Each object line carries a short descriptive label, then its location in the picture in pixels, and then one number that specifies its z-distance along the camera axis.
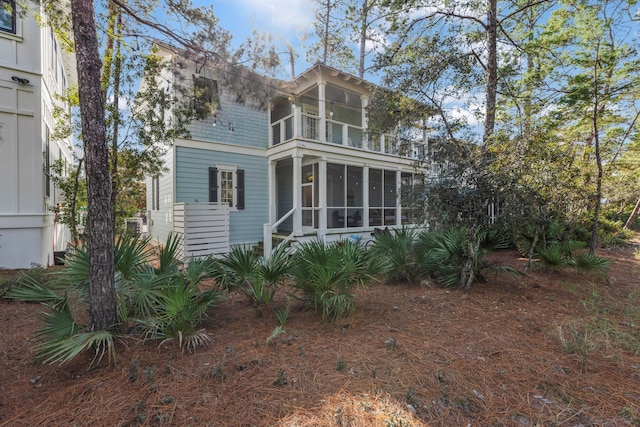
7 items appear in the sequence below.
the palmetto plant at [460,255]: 5.31
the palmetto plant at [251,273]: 4.09
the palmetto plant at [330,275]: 3.81
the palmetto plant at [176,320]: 3.05
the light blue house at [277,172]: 9.34
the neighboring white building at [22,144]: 6.42
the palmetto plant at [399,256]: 5.90
